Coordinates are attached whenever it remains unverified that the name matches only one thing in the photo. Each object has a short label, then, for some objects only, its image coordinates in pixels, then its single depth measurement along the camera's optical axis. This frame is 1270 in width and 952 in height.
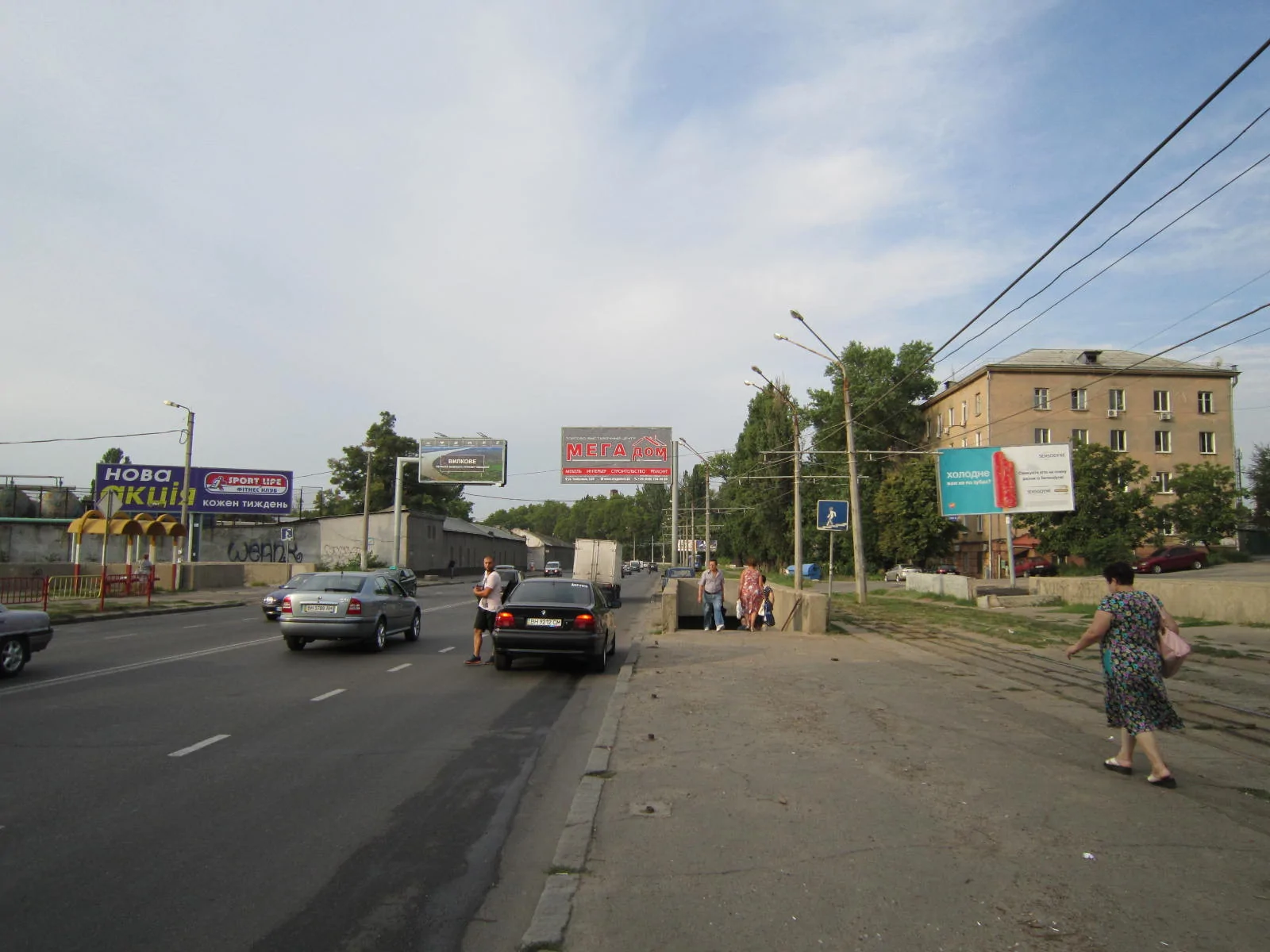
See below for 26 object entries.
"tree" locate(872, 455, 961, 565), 58.03
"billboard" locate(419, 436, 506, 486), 45.12
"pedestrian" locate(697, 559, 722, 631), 20.62
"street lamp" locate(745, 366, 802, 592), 29.45
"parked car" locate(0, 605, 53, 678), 11.07
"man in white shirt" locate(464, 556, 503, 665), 13.62
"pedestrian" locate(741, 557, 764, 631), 20.39
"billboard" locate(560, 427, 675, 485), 41.41
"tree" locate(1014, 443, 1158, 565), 46.16
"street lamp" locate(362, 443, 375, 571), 44.09
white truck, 38.16
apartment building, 56.16
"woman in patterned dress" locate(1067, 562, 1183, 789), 6.03
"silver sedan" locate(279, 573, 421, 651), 14.69
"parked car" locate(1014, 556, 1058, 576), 48.84
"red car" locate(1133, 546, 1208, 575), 44.03
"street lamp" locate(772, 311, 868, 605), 28.05
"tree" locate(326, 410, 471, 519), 73.31
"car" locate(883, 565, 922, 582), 55.88
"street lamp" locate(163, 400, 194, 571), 35.53
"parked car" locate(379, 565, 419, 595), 31.79
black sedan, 12.55
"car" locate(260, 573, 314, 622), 21.31
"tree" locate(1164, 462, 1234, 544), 48.28
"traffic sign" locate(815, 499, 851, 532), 28.94
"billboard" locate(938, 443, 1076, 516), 31.78
